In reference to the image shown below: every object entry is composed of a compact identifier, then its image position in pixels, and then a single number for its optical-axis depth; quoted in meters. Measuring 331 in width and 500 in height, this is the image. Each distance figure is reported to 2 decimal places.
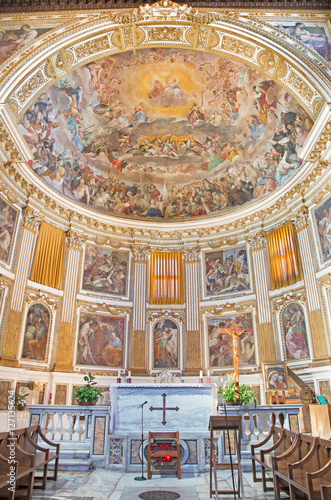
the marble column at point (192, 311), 17.48
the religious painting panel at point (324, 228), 13.94
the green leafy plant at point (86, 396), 10.77
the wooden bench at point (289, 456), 5.71
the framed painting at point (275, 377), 12.86
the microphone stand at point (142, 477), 7.47
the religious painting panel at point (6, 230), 14.19
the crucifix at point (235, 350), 10.90
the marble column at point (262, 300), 15.84
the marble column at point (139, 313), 17.45
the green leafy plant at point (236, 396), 9.77
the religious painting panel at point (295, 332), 14.58
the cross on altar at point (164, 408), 9.12
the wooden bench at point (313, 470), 4.54
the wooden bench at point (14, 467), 5.31
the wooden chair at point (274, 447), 6.59
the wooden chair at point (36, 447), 6.55
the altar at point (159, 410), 8.53
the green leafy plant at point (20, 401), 12.67
